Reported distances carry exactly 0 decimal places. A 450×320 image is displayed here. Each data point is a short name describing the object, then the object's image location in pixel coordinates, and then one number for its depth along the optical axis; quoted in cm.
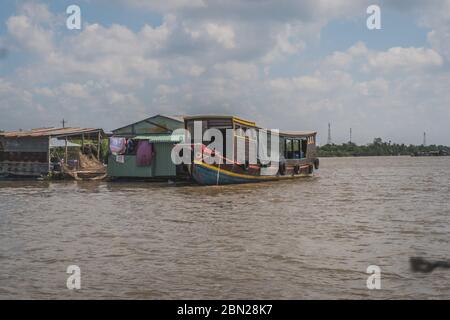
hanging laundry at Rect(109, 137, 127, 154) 2331
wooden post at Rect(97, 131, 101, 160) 2756
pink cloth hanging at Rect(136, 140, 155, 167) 2309
